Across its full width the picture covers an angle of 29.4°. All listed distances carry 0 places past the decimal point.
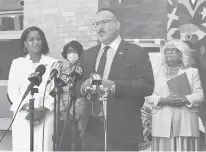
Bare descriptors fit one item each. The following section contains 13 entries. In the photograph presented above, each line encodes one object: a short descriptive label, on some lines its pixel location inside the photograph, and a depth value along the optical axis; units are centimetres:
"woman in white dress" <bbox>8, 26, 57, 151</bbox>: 444
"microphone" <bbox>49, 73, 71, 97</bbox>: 340
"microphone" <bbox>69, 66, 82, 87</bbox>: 337
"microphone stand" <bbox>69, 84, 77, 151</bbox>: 341
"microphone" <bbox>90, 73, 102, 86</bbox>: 316
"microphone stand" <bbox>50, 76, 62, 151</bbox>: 367
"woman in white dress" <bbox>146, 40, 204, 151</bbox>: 430
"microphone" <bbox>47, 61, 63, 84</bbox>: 342
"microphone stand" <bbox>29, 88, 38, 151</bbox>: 345
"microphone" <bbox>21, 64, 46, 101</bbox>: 337
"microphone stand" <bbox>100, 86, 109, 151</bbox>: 322
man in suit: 344
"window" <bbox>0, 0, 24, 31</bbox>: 538
